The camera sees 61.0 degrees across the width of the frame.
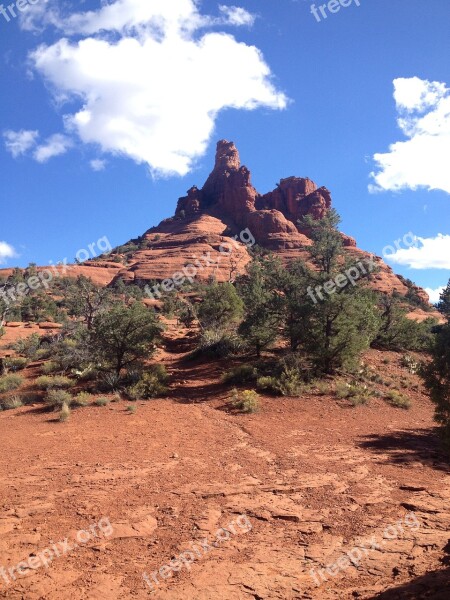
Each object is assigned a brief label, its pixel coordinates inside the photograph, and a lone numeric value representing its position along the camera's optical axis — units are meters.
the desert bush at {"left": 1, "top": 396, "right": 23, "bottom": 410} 14.36
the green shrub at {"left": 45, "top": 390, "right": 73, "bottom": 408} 13.93
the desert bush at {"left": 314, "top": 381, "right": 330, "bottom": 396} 15.38
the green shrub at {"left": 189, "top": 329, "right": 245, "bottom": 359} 22.12
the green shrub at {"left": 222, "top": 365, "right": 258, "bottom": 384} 16.98
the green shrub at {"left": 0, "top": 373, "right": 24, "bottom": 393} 16.86
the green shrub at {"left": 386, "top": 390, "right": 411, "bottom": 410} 14.92
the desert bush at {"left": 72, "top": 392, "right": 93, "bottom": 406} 13.98
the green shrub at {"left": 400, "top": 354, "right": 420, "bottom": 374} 19.91
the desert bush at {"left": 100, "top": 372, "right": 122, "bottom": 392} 16.25
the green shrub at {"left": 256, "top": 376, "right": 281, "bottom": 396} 15.43
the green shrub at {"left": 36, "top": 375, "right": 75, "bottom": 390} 16.44
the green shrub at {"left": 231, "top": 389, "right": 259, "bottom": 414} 13.26
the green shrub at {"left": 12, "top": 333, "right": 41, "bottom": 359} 23.31
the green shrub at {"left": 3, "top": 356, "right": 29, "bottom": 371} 20.72
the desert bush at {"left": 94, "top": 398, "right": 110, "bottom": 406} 14.04
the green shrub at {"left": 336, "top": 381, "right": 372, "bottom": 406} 14.41
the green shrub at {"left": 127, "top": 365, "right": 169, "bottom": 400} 15.18
